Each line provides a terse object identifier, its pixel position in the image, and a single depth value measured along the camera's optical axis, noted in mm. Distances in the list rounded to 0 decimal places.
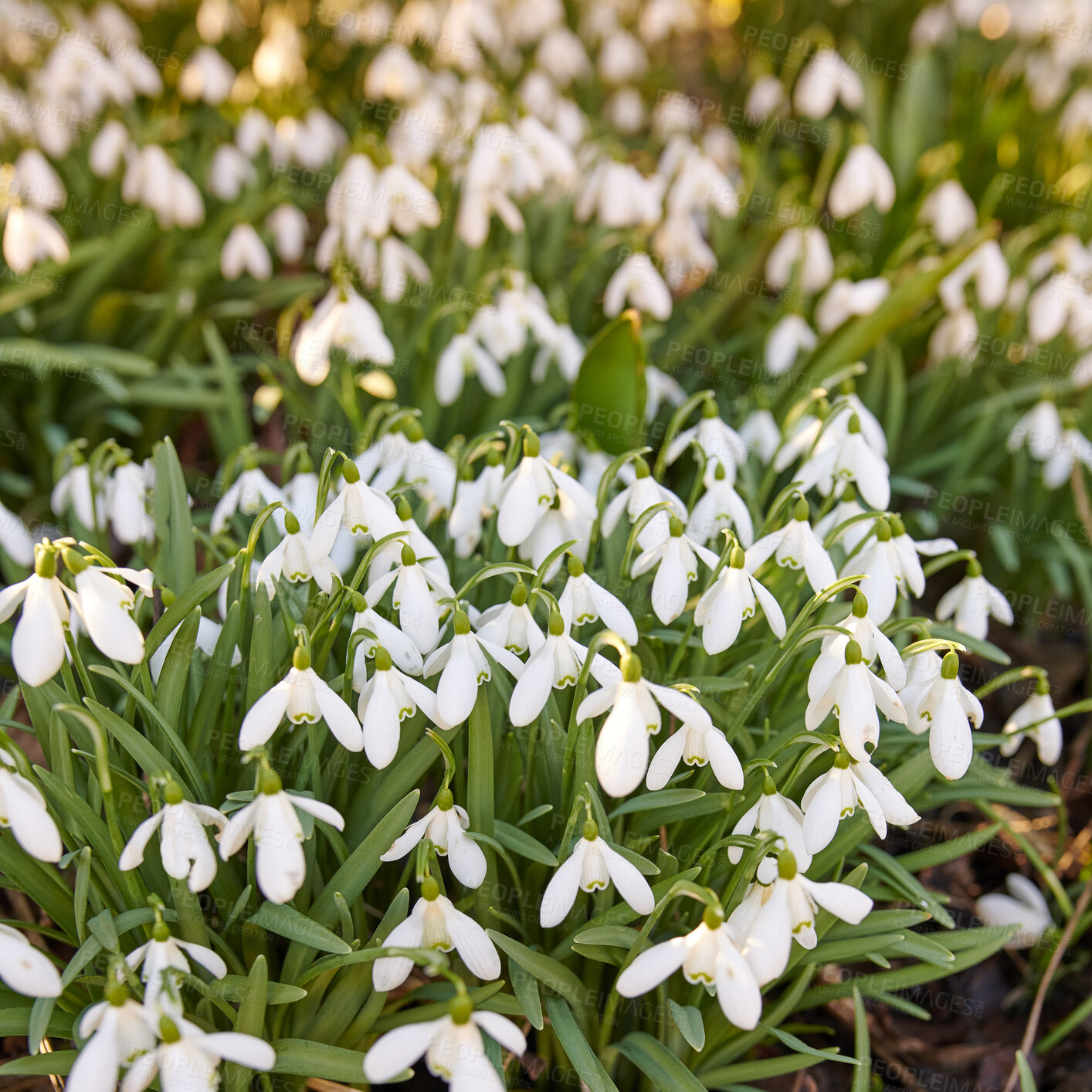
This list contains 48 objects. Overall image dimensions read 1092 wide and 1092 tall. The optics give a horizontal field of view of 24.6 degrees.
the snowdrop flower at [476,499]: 619
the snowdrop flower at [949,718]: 561
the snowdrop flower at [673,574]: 579
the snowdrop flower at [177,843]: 532
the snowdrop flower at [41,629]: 533
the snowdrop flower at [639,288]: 739
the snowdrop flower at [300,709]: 542
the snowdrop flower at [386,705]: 547
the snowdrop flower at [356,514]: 572
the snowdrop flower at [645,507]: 600
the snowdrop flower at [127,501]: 637
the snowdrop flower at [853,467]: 621
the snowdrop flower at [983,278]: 796
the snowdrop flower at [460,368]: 704
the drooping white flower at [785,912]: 528
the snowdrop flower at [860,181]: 841
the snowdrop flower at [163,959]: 524
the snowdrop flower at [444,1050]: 506
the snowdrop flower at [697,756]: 540
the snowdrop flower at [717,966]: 520
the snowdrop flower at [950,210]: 891
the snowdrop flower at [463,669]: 549
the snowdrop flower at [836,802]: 546
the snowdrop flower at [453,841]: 552
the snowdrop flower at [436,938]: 537
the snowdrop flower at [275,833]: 522
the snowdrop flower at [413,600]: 569
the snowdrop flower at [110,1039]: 511
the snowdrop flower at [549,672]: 546
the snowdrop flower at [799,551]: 588
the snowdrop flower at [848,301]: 764
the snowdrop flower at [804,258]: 820
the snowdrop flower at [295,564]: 578
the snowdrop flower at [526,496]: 599
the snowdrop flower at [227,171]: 931
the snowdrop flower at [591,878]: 544
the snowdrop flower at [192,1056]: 509
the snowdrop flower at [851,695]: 550
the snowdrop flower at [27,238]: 722
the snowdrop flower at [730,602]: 566
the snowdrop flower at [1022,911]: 676
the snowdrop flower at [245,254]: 825
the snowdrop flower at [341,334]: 681
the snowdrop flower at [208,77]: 998
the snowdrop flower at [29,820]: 524
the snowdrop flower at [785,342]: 773
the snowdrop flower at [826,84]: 955
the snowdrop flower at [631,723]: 527
